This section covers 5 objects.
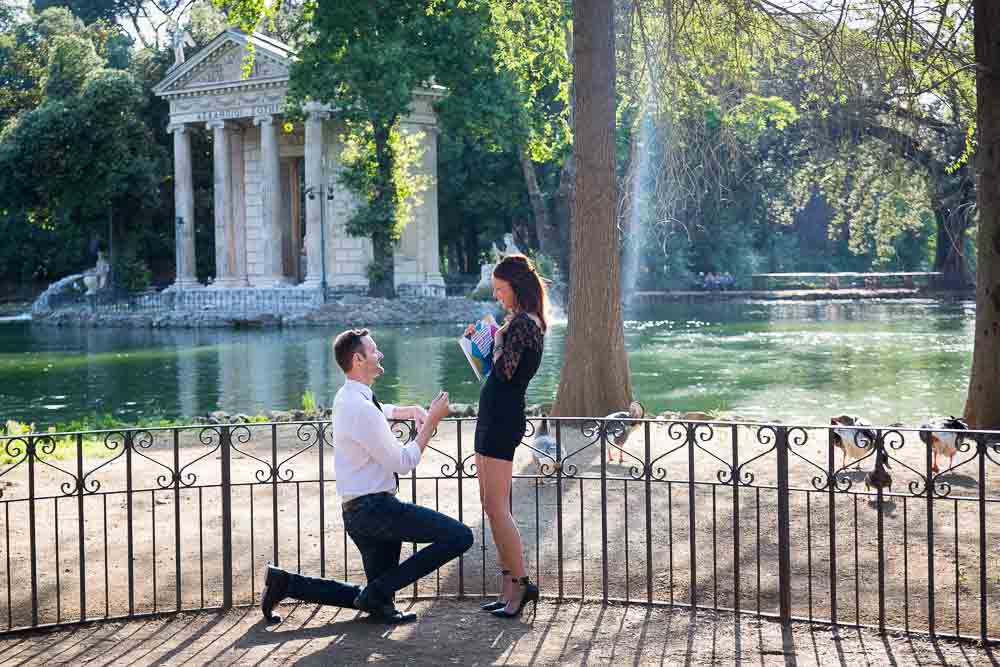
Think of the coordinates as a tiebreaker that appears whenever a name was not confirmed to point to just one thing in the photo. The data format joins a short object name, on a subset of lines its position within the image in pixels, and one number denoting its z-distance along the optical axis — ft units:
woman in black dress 20.77
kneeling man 20.25
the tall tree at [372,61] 123.85
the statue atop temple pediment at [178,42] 178.65
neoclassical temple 170.19
